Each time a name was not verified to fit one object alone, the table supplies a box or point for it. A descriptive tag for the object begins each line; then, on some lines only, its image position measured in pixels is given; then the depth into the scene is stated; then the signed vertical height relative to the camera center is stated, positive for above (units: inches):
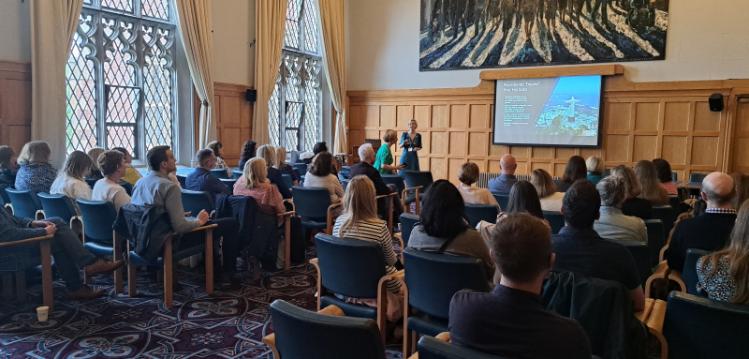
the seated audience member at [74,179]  171.6 -15.4
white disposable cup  141.4 -49.7
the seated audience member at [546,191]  161.5 -14.5
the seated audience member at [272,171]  225.4 -14.1
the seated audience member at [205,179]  193.9 -15.8
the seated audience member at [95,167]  204.3 -13.1
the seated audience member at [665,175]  199.3 -10.0
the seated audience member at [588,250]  87.1 -17.7
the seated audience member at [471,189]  174.9 -15.5
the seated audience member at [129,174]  218.1 -17.3
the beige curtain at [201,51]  323.3 +56.0
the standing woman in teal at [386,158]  312.3 -9.9
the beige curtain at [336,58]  443.2 +73.3
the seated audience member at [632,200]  154.0 -15.5
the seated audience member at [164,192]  149.4 -16.6
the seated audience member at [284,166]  260.1 -14.1
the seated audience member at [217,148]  265.3 -5.5
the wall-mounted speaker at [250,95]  374.3 +31.7
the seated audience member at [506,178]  205.2 -13.2
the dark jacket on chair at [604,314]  79.2 -26.1
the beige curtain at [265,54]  375.9 +63.4
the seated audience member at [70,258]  150.2 -38.0
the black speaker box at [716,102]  323.3 +31.0
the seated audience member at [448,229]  104.4 -17.6
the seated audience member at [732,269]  83.7 -19.9
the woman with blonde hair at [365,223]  119.1 -19.8
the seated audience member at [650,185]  174.1 -12.2
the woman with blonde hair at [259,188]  185.2 -18.1
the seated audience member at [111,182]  162.4 -15.4
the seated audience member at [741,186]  143.0 -9.8
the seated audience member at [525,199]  125.2 -13.0
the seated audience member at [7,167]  197.6 -13.9
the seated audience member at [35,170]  185.6 -13.6
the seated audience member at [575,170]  188.7 -8.3
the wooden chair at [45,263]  142.0 -37.1
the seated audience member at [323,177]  212.8 -15.3
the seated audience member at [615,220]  122.3 -17.2
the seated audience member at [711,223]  119.9 -17.2
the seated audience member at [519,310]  57.0 -19.0
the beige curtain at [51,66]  250.1 +33.3
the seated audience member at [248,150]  253.9 -5.8
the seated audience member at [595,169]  215.8 -8.9
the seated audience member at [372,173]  226.5 -14.0
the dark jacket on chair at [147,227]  145.4 -26.3
